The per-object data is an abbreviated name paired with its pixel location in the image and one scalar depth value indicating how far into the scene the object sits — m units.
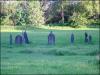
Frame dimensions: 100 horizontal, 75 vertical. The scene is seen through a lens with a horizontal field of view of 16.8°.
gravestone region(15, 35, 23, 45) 29.73
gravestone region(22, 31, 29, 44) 31.42
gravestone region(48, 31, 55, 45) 30.56
